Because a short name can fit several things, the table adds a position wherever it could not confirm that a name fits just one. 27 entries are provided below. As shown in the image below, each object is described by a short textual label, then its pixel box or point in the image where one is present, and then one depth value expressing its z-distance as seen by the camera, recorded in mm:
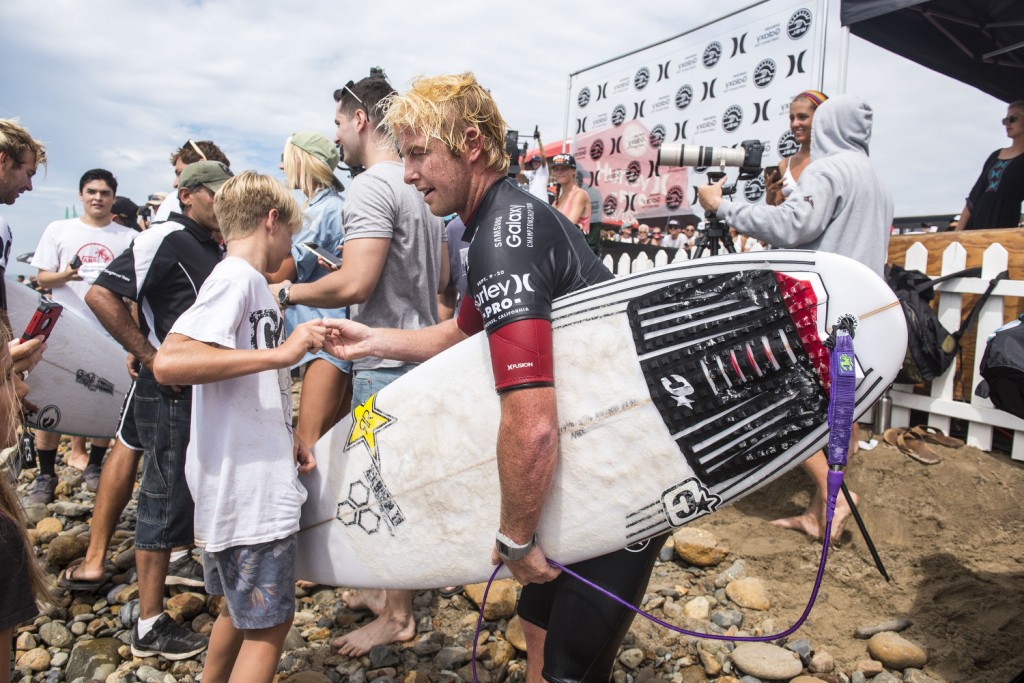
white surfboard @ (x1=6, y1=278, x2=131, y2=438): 3641
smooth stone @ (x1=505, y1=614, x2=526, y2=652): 2648
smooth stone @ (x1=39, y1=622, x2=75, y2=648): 2781
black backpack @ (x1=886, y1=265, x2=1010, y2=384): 3691
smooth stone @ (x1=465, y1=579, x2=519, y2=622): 2854
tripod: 3166
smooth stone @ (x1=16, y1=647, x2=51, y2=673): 2617
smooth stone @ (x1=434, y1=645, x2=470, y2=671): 2553
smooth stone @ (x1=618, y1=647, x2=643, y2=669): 2512
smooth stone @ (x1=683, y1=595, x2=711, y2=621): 2795
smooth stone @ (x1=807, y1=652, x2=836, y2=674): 2410
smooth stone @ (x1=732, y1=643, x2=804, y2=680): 2389
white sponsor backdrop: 6898
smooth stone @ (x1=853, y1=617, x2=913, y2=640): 2551
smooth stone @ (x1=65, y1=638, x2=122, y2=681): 2561
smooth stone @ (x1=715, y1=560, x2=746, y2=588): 3027
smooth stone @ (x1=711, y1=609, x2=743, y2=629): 2719
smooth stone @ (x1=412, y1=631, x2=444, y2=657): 2643
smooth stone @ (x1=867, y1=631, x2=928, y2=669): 2355
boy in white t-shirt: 1784
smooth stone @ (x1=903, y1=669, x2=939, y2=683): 2287
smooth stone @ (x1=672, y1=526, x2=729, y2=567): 3168
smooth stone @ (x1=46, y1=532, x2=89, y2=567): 3275
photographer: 2936
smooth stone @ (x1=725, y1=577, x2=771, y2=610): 2828
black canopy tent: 5613
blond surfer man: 1352
